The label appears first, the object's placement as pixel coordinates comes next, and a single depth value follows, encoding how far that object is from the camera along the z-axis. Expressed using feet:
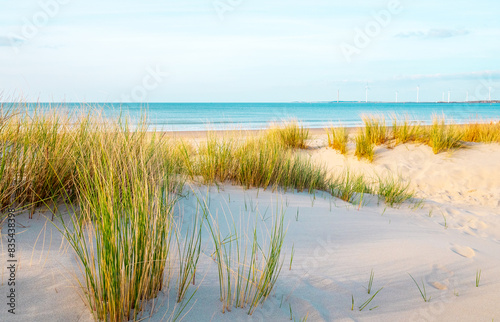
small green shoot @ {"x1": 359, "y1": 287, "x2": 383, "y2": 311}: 6.42
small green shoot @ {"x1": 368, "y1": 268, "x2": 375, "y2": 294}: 6.96
